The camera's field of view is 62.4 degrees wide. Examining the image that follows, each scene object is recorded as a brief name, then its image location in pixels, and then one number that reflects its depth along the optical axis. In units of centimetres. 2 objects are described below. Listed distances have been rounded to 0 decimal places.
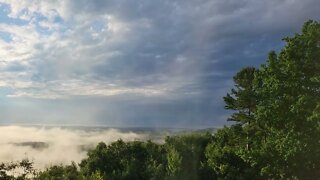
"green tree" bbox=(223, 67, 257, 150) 3408
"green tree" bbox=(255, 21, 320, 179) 2118
